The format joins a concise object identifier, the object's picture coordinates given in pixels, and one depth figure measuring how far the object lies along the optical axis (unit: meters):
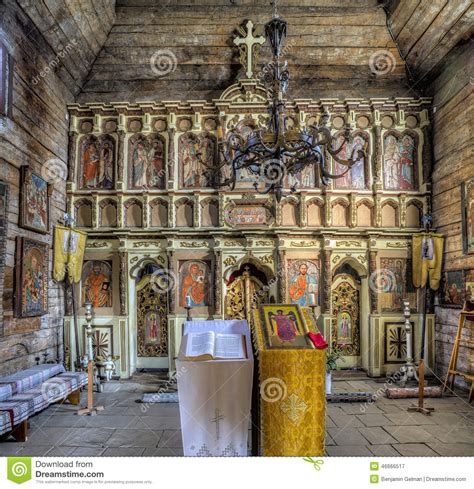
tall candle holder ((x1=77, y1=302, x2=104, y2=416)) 5.86
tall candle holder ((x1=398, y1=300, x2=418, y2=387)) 7.46
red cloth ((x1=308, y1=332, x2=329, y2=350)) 3.17
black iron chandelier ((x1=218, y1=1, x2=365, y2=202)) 4.40
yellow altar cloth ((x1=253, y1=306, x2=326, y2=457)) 3.20
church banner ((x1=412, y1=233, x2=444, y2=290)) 7.77
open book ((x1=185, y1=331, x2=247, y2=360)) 3.15
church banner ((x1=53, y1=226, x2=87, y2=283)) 7.48
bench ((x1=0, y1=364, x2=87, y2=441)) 4.68
